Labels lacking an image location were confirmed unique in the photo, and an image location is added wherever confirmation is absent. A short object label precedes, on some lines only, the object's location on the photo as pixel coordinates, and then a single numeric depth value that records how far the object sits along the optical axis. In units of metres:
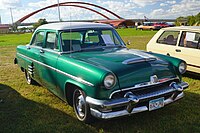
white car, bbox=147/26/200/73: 5.79
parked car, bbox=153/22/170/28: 41.67
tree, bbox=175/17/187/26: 46.94
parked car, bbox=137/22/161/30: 39.76
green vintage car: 3.11
